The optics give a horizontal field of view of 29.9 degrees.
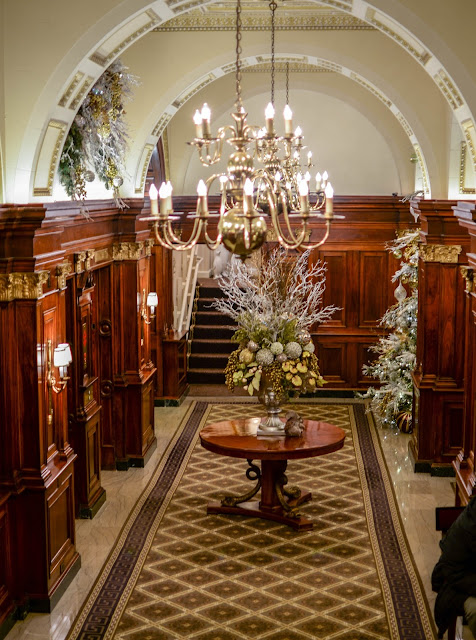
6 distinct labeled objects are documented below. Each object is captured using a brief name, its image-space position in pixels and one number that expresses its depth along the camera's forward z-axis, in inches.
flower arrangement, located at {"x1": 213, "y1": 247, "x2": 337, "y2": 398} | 355.9
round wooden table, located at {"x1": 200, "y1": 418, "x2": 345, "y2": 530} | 342.6
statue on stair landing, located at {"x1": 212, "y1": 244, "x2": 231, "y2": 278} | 754.8
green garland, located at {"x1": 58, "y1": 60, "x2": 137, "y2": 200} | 319.9
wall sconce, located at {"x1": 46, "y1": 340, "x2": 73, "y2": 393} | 283.3
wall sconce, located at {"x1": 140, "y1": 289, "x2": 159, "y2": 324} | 445.7
